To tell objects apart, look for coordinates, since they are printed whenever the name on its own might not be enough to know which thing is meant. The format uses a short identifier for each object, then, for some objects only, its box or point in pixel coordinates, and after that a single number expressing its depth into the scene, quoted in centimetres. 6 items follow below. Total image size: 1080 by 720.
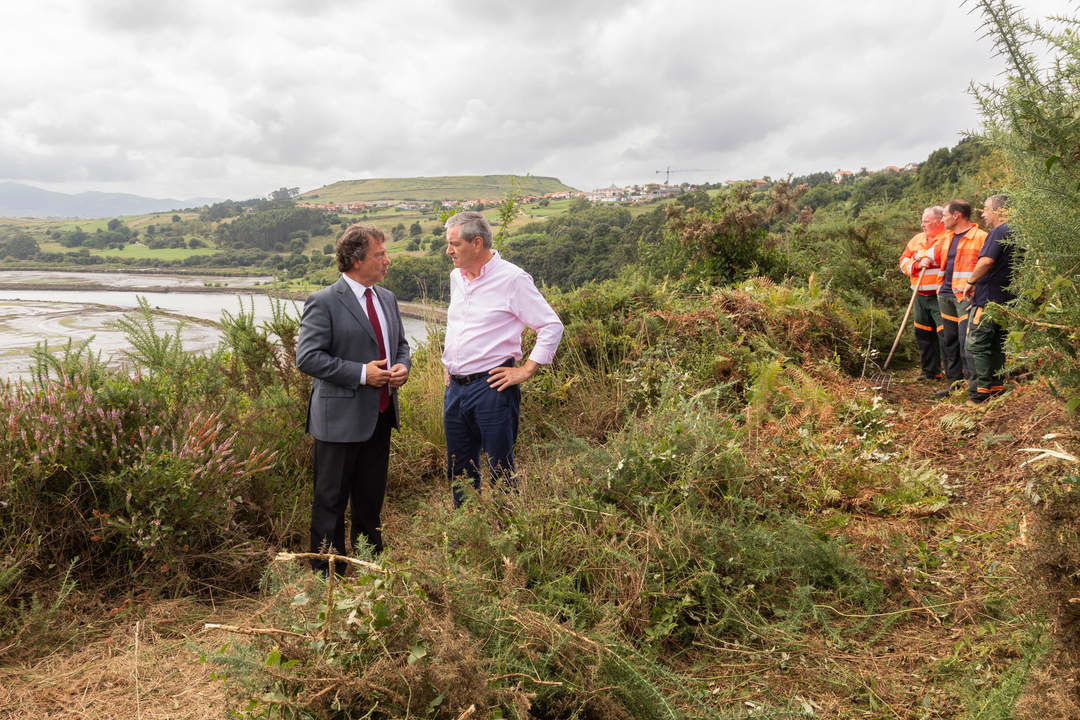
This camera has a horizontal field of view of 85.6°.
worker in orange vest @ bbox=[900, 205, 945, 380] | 727
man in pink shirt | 379
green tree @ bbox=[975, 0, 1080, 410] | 173
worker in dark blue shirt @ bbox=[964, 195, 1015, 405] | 567
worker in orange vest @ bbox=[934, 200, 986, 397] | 642
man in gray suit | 352
